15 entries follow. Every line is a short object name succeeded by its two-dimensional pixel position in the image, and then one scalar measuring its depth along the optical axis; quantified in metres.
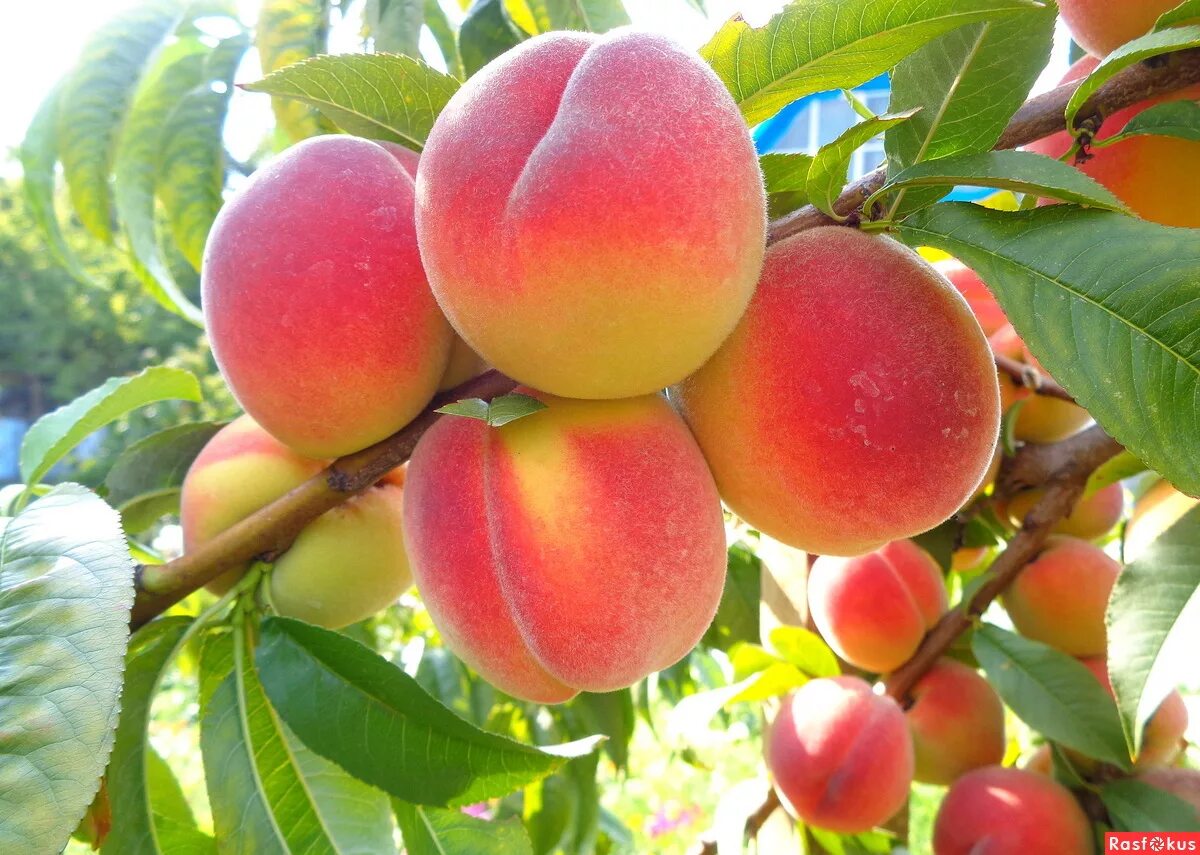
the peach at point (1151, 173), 0.20
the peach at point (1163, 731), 0.31
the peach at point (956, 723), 0.33
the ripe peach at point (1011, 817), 0.29
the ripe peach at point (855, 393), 0.16
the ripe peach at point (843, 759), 0.29
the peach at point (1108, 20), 0.19
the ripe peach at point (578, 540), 0.16
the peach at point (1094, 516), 0.36
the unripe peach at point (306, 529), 0.22
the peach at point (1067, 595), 0.32
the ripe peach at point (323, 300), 0.18
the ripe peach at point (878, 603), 0.32
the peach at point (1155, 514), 0.26
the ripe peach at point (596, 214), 0.14
